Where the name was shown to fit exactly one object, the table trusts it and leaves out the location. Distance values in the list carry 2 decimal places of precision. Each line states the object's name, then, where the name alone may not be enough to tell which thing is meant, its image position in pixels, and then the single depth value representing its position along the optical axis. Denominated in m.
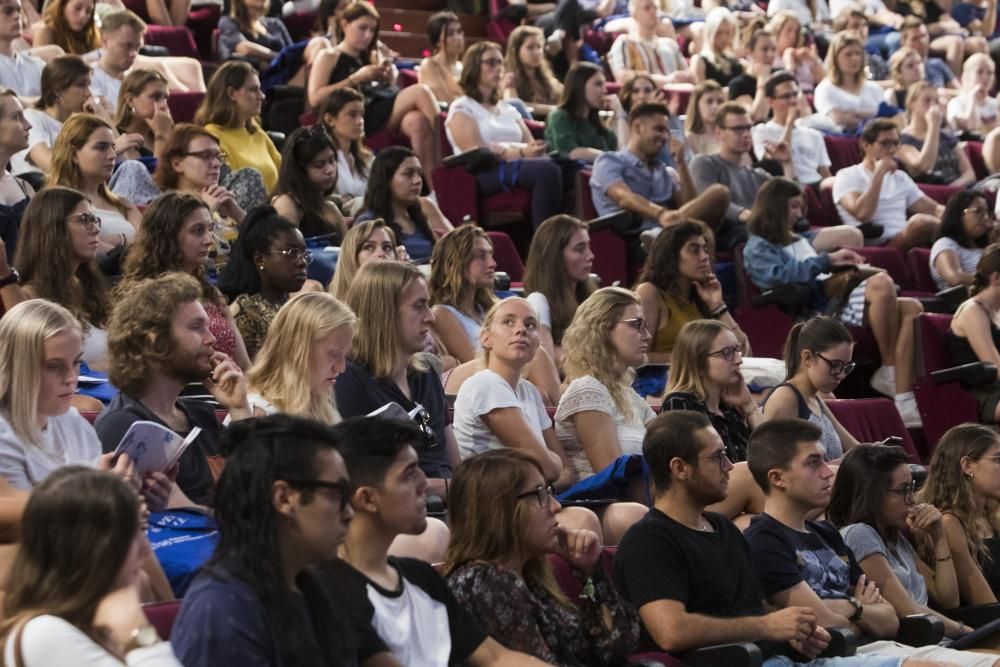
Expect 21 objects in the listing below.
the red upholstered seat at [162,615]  3.86
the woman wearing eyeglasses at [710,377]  6.82
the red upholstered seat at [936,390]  9.09
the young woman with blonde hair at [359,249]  7.11
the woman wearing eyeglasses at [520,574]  4.55
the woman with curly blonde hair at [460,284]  7.44
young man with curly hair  4.99
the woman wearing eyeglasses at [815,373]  7.35
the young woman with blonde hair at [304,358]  5.39
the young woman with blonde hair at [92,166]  7.29
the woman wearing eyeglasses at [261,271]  6.75
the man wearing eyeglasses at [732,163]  10.85
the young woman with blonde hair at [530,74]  12.11
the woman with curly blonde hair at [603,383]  6.56
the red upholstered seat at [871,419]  8.16
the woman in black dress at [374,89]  10.56
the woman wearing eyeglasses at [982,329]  8.98
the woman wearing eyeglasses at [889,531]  6.29
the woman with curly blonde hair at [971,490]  6.98
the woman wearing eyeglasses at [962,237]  10.62
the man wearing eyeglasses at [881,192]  11.66
